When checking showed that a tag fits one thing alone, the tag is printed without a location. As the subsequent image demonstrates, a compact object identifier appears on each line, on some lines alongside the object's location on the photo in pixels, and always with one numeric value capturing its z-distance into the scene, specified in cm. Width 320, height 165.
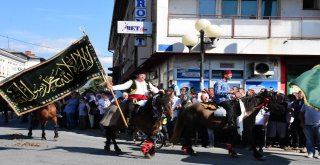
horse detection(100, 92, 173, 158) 1112
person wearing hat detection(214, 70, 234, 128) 1202
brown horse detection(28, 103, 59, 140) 1477
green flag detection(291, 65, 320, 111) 1080
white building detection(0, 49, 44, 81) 9501
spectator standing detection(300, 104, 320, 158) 1270
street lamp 1688
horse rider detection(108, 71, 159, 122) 1218
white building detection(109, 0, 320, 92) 2105
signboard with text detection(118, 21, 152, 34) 2230
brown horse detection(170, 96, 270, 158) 1208
